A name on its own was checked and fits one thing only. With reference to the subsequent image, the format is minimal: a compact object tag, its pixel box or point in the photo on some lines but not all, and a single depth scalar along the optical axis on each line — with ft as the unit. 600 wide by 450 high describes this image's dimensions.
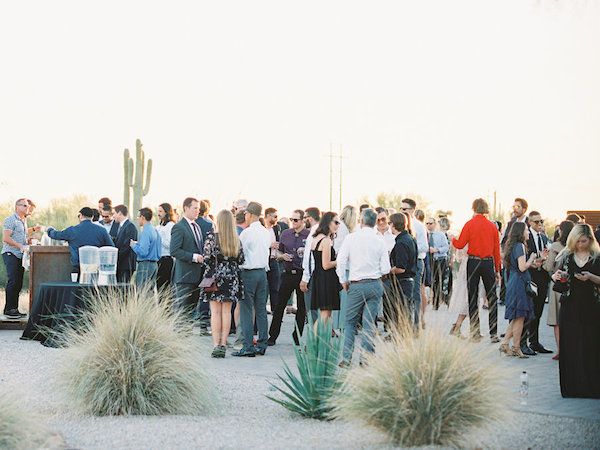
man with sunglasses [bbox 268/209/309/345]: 49.57
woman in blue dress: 44.29
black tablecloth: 44.68
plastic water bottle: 31.94
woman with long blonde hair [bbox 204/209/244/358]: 42.96
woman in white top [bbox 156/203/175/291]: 56.90
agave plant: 29.40
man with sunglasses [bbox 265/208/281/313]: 51.47
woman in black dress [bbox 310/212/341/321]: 43.39
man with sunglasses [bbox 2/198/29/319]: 56.24
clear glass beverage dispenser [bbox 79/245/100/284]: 46.10
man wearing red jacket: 49.11
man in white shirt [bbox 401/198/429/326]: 49.32
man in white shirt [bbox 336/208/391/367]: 38.34
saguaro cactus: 98.32
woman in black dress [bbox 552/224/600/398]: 34.55
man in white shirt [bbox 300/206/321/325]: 44.42
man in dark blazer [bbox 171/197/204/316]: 47.75
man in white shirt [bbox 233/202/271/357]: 44.42
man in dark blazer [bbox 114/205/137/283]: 54.75
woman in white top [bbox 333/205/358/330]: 43.88
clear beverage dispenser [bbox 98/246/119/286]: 45.78
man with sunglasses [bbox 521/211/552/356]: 47.37
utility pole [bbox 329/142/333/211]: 200.00
